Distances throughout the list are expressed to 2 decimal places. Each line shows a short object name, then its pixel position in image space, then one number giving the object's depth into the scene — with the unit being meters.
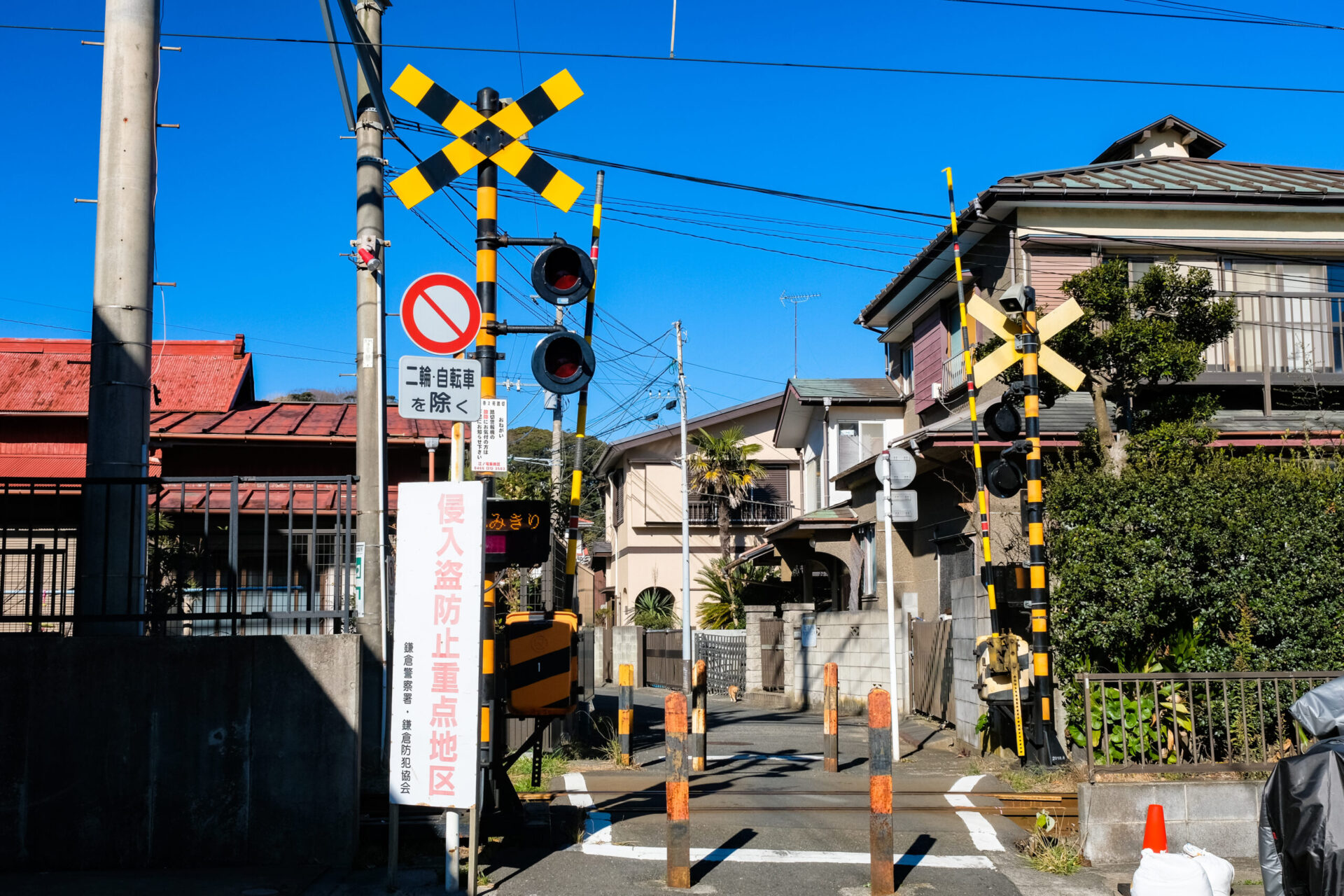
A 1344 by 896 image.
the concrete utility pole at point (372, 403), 9.10
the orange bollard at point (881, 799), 6.66
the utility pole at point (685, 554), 22.22
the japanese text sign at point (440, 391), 6.68
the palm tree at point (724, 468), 36.00
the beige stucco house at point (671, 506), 37.69
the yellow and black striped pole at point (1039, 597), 9.92
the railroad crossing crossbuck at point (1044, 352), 10.77
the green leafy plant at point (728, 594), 31.33
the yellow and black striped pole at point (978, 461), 11.09
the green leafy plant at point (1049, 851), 7.24
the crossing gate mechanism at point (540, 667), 7.61
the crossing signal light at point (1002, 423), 10.47
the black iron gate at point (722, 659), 24.53
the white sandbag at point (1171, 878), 5.40
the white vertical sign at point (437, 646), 6.46
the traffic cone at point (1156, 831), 5.80
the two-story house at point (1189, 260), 16.23
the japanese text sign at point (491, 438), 6.90
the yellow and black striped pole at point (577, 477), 11.29
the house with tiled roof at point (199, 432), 20.86
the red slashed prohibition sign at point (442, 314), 6.95
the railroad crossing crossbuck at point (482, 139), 7.26
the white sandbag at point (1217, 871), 5.64
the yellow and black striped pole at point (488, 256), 7.14
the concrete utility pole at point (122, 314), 7.79
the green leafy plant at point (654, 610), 35.78
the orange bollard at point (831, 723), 11.06
